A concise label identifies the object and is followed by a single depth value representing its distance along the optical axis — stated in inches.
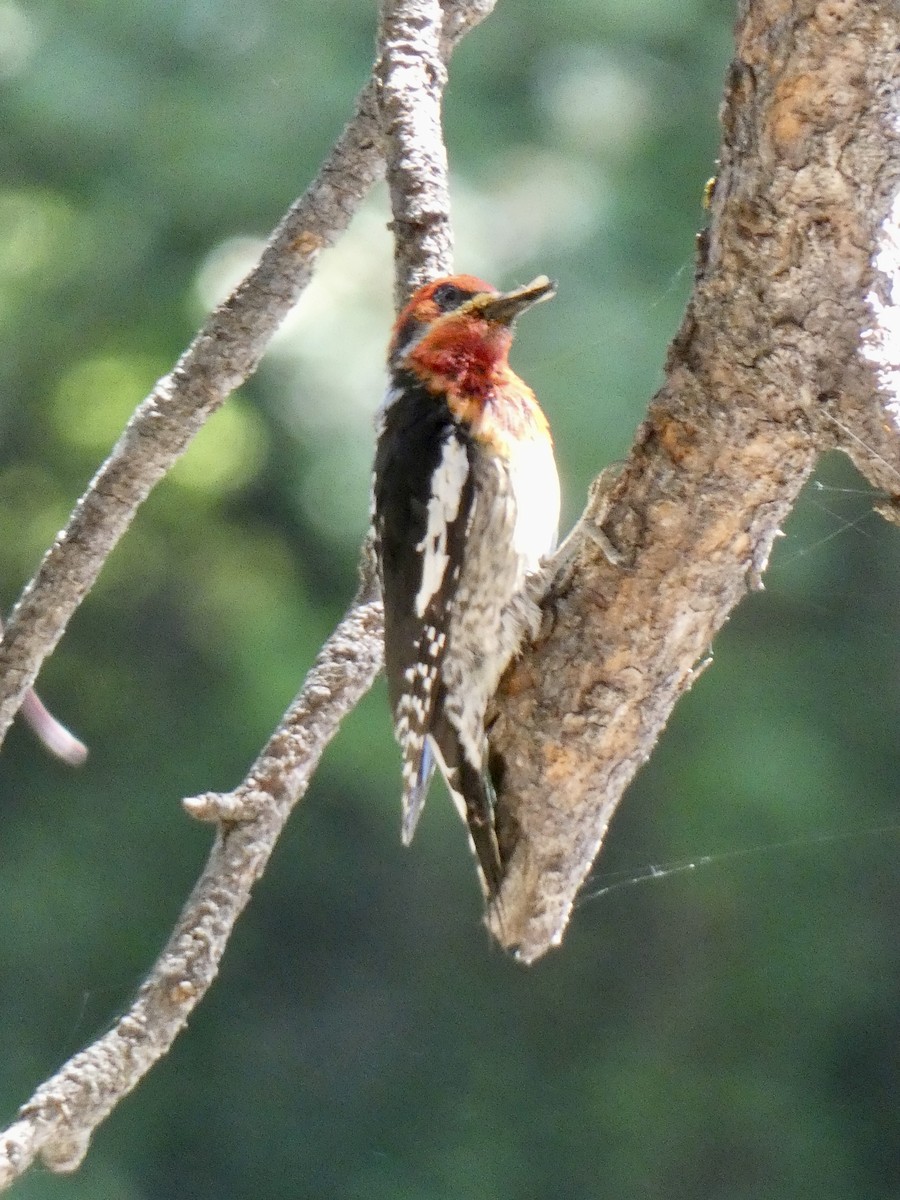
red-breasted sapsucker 184.1
